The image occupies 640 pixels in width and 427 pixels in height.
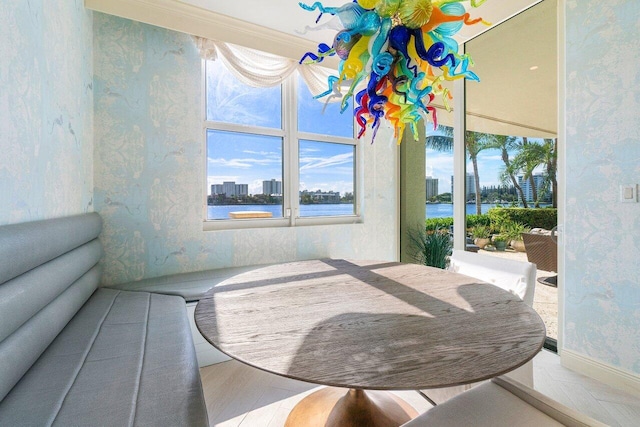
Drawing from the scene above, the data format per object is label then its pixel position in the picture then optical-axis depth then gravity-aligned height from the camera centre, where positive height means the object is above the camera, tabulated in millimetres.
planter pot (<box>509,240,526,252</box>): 2402 -295
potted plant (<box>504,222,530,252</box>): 2404 -204
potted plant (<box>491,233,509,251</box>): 2553 -275
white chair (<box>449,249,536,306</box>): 1344 -313
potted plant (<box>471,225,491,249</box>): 2721 -241
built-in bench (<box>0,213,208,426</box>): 888 -573
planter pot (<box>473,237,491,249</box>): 2721 -298
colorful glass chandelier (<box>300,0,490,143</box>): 1229 +680
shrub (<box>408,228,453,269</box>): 3453 -446
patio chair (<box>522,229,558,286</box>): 2193 -314
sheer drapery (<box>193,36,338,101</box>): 2541 +1327
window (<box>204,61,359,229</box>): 2764 +544
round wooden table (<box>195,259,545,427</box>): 690 -354
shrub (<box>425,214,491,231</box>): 2732 -129
